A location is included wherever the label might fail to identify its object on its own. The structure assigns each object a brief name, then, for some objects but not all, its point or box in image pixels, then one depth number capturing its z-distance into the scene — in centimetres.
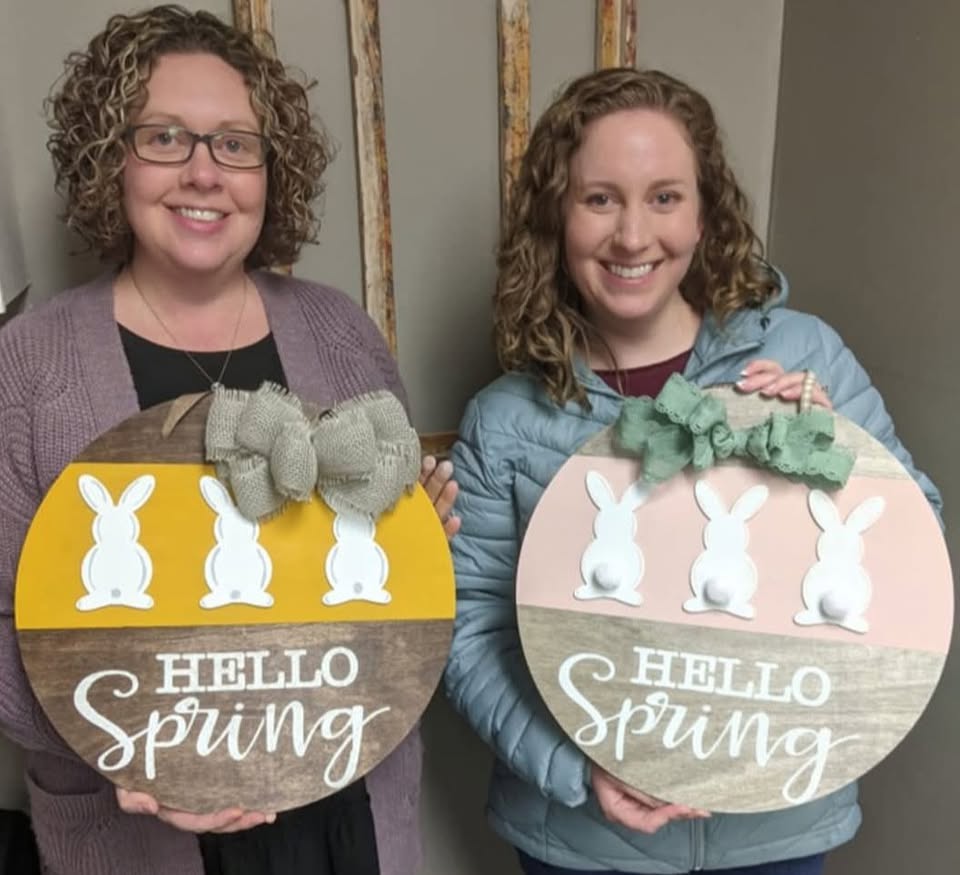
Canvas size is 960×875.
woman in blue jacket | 109
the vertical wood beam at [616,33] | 146
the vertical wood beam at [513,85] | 142
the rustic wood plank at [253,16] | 132
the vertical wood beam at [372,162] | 137
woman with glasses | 102
